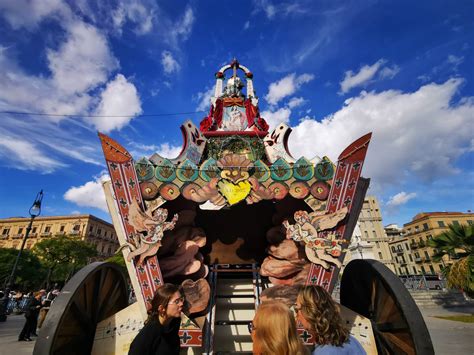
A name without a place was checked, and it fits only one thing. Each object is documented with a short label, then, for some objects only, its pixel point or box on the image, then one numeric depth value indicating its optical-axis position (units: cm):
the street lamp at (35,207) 1257
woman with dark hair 222
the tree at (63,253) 3119
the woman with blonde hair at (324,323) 190
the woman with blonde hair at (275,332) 156
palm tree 1062
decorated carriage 388
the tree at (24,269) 2867
